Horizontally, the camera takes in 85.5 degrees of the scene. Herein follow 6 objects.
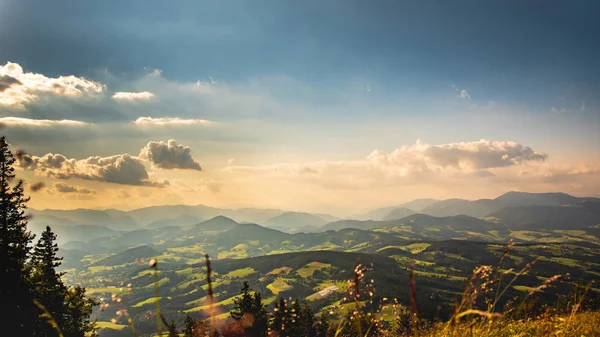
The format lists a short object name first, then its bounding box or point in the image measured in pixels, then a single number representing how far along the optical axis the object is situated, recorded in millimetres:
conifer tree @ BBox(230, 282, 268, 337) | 41594
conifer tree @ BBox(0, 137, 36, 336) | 25094
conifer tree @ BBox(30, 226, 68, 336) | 31580
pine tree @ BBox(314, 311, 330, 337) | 39781
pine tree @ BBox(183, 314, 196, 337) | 52694
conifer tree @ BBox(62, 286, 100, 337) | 35406
